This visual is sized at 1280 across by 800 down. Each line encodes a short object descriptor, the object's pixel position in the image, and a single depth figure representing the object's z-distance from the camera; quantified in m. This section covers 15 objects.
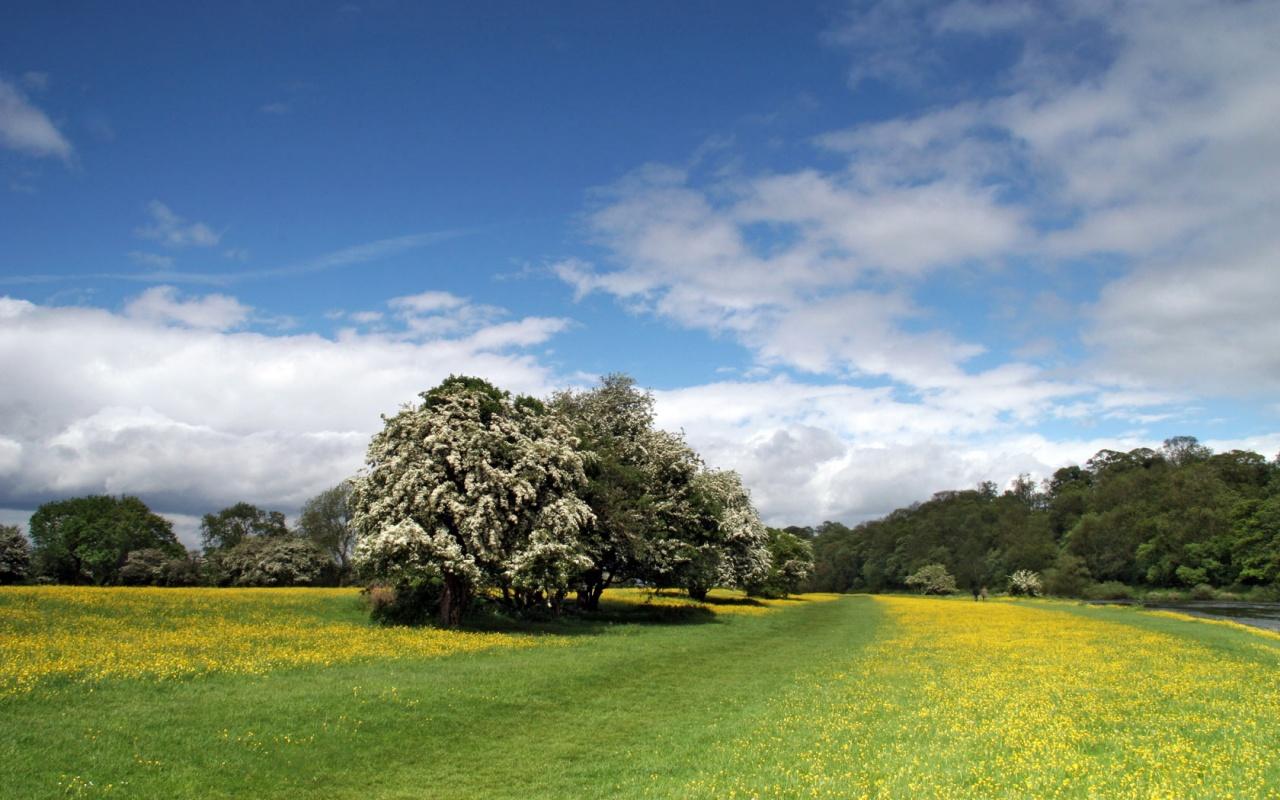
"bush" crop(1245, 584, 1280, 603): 91.81
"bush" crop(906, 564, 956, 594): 139.00
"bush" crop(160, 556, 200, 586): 68.81
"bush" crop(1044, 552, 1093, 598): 118.25
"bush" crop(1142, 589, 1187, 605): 94.81
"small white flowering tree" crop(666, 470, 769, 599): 47.59
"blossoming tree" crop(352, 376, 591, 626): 33.00
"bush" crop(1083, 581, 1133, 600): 112.62
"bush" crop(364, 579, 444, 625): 35.31
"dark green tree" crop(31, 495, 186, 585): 71.12
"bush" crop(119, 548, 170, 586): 68.56
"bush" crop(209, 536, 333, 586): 68.19
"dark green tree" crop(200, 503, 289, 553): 98.81
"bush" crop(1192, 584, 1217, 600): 99.56
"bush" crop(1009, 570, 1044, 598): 115.38
